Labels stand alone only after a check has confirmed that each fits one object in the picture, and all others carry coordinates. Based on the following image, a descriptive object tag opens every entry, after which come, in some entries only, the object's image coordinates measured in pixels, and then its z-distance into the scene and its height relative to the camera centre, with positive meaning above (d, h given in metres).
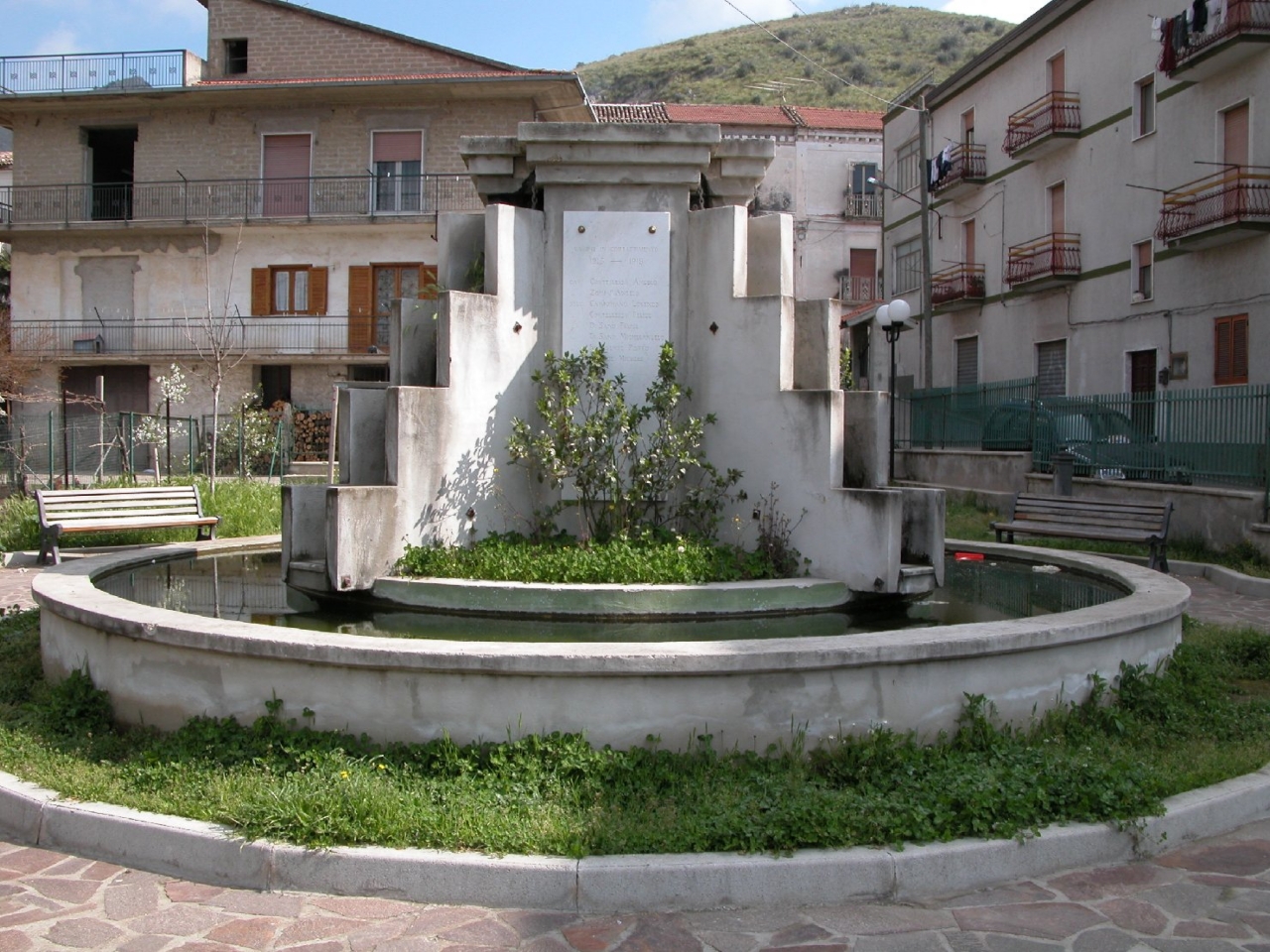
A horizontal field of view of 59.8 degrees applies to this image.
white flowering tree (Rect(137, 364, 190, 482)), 21.77 +0.57
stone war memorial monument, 6.74 +0.62
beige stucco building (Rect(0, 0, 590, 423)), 31.66 +7.32
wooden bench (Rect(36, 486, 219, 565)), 12.54 -0.77
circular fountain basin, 4.67 -1.03
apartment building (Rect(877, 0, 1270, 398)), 21.52 +6.03
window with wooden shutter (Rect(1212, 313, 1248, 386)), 21.59 +1.95
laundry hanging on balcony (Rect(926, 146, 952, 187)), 33.00 +8.53
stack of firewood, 30.44 +0.26
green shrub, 6.70 -0.04
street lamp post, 20.28 +2.46
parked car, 16.33 +0.14
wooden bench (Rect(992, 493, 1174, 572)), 12.30 -0.85
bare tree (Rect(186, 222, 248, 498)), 30.19 +3.31
